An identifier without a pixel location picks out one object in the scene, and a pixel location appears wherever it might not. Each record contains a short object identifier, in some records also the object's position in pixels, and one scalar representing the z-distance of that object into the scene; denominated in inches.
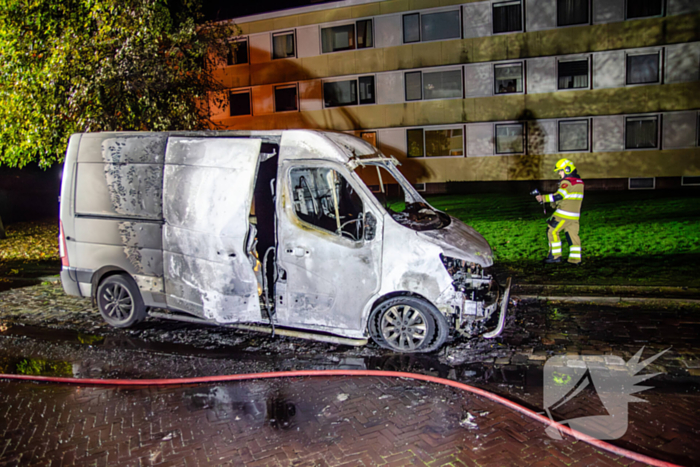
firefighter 362.9
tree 460.4
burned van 221.8
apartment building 875.4
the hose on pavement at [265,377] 187.3
